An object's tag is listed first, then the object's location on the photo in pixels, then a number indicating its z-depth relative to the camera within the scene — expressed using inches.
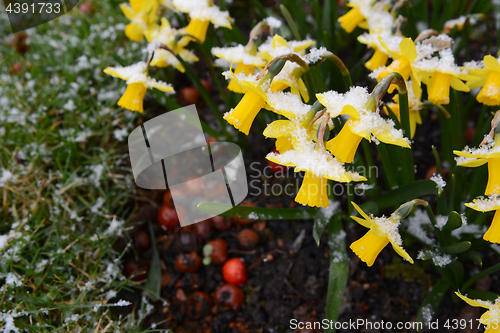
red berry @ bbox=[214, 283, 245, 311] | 22.6
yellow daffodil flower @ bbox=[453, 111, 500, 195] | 18.2
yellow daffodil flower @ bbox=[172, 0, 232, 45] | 22.3
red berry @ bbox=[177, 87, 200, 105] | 26.9
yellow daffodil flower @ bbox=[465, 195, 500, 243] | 18.3
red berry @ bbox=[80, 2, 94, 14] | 32.0
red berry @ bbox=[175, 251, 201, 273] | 23.1
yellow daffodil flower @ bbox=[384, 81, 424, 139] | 20.8
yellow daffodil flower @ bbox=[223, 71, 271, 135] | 18.9
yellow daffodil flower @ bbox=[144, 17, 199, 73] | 22.8
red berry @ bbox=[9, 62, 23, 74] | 28.2
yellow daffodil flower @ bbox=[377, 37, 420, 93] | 19.5
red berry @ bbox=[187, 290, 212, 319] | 22.6
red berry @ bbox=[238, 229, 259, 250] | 23.4
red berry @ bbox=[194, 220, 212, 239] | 23.7
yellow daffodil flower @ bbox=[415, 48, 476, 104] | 19.8
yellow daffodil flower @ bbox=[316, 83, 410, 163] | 18.0
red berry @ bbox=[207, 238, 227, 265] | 23.4
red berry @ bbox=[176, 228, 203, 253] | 23.4
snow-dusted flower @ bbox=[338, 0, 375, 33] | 22.7
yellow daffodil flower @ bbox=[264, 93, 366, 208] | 18.0
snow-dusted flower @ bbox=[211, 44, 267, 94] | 20.6
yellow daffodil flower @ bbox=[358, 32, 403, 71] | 21.2
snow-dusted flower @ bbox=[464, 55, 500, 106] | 19.7
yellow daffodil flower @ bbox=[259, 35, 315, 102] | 19.6
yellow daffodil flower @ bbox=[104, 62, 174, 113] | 21.4
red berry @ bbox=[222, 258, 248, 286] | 22.9
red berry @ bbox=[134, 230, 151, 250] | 23.9
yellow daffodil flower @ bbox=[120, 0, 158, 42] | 23.7
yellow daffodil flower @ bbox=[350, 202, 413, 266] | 18.7
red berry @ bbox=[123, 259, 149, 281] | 23.4
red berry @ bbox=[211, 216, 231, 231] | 23.8
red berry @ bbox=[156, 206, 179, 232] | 24.0
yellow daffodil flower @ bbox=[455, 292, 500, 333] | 18.9
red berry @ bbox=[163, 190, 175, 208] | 24.3
